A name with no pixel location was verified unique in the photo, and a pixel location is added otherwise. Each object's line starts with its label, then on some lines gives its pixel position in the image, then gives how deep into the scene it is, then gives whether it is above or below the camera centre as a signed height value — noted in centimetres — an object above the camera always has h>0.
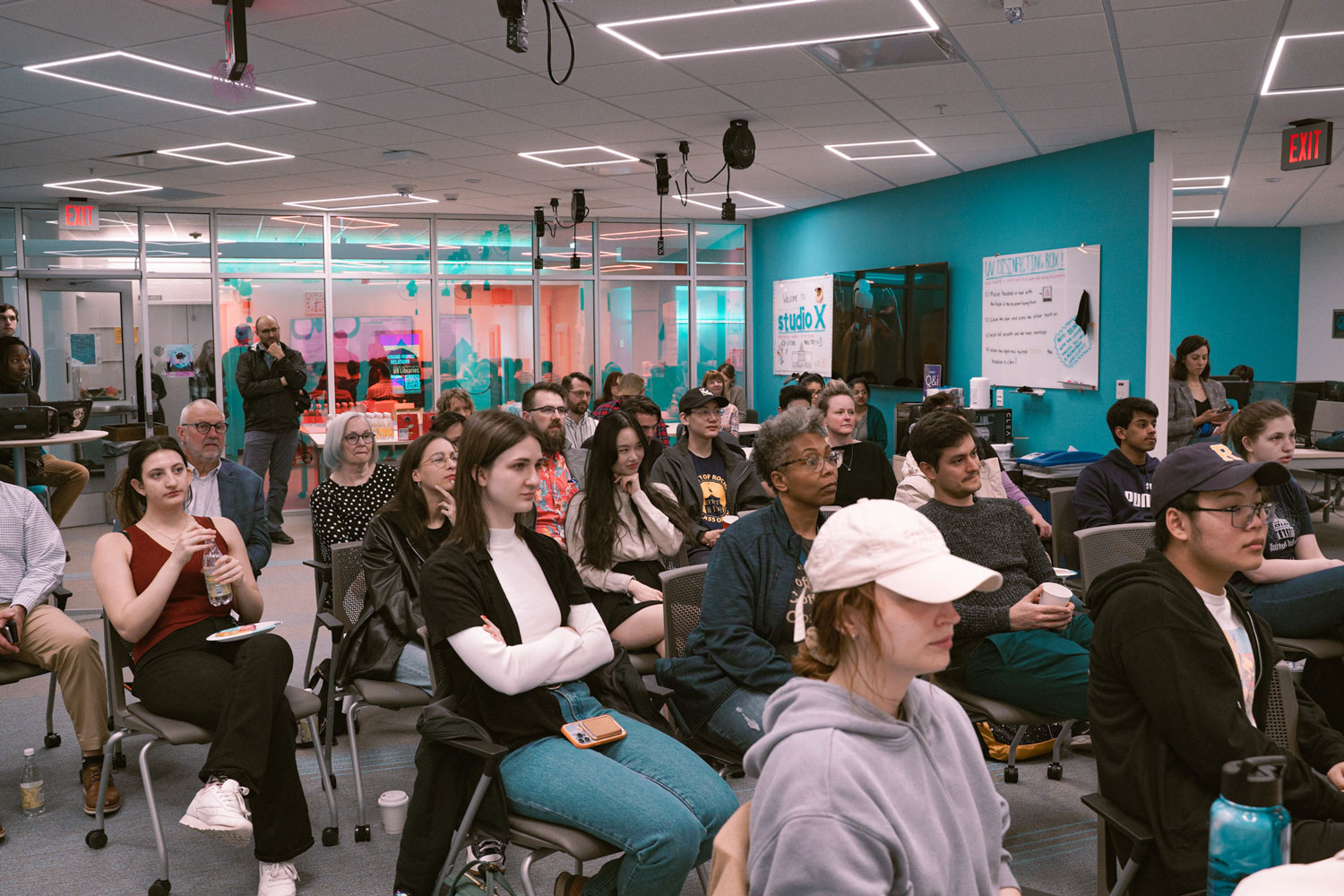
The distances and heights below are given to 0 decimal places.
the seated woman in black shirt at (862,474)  518 -56
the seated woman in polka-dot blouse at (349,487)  443 -54
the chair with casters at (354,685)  338 -110
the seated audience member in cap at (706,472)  504 -54
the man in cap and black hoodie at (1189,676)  192 -63
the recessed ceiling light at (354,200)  1046 +181
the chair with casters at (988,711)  299 -104
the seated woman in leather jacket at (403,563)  349 -70
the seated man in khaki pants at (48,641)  353 -96
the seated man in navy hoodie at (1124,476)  447 -51
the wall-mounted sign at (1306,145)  708 +158
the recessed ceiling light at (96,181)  918 +177
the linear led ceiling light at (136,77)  543 +170
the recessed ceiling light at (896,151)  791 +178
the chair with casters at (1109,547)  373 -69
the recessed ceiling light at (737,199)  1049 +185
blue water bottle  130 -61
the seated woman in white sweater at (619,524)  396 -64
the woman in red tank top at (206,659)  285 -91
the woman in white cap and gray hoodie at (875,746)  126 -53
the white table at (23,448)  679 -54
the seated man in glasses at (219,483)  425 -49
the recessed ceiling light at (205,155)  786 +175
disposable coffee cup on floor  332 -148
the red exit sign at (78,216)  1007 +158
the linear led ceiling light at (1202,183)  973 +182
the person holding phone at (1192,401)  727 -27
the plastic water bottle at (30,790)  349 -148
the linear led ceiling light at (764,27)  470 +170
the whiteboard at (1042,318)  783 +40
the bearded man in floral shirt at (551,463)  474 -50
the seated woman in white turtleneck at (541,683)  219 -78
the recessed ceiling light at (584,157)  808 +177
